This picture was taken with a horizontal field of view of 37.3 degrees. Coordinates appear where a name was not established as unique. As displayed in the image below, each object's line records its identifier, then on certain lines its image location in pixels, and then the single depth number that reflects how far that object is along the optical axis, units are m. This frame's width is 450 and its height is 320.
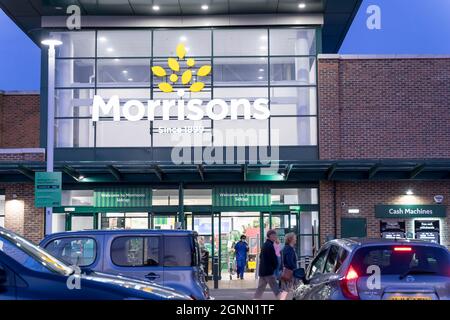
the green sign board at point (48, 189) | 17.31
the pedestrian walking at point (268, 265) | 13.11
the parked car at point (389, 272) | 6.98
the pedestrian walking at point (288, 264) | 13.69
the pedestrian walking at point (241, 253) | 23.28
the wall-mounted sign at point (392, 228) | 23.30
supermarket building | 23.66
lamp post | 17.62
